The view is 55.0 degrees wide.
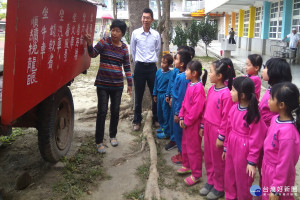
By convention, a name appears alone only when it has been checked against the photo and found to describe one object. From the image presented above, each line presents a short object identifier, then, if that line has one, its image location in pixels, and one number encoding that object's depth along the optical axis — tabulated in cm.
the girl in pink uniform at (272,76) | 243
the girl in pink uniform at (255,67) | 301
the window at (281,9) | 1436
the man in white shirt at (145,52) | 425
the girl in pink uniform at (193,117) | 288
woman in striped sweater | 355
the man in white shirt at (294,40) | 1105
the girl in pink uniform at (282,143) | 189
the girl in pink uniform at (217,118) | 255
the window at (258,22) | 1815
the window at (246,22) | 2141
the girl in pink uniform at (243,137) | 218
